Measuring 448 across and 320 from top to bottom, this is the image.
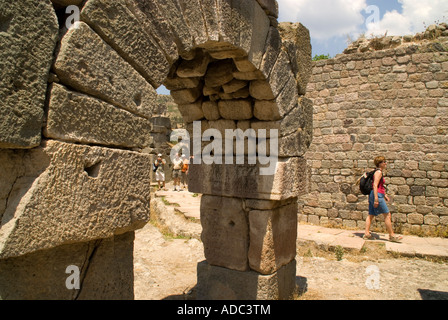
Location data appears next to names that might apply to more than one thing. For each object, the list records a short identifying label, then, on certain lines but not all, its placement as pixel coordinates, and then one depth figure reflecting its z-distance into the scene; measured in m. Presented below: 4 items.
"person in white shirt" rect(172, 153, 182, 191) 13.35
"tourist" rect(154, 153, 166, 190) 13.83
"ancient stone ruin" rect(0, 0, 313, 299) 1.48
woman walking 6.98
